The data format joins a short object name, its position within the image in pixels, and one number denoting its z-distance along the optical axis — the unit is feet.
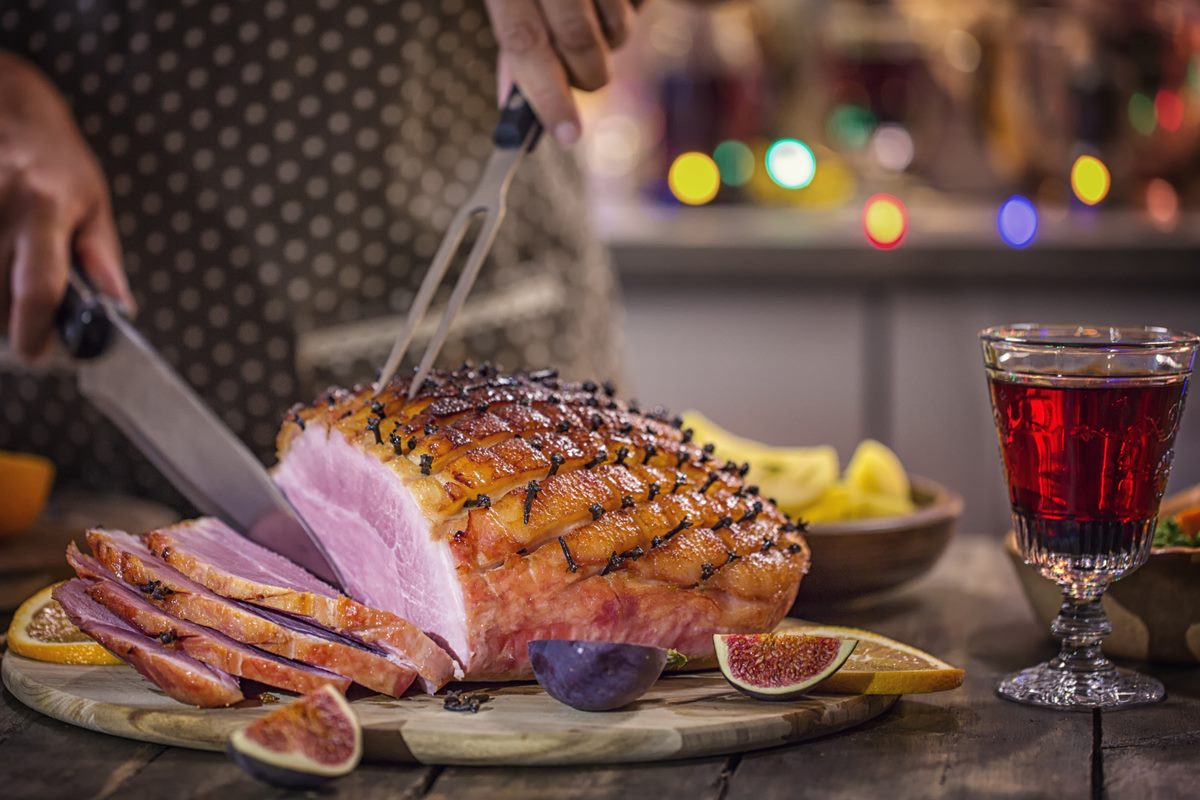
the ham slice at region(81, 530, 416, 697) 4.05
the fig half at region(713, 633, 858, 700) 4.03
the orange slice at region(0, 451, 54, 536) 4.92
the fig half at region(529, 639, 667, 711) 3.96
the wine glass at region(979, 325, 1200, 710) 4.10
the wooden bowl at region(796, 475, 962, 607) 4.54
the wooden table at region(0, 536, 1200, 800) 3.85
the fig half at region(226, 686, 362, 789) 3.78
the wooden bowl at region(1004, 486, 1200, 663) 4.29
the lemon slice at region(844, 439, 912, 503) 4.89
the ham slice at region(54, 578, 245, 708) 3.99
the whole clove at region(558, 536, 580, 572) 4.07
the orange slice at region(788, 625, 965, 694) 4.07
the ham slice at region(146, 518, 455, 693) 4.07
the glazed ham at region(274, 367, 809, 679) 4.08
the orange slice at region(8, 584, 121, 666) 4.19
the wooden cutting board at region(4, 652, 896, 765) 3.91
